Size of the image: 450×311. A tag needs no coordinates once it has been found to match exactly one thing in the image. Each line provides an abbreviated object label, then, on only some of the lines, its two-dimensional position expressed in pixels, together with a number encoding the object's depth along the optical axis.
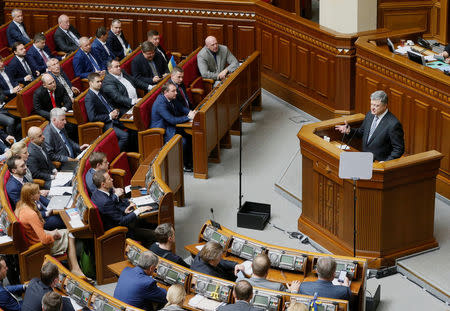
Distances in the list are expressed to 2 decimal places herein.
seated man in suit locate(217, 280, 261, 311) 11.79
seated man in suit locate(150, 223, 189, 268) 13.99
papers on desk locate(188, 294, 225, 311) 12.70
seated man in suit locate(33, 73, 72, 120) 20.36
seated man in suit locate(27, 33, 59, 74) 23.64
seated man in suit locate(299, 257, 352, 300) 12.49
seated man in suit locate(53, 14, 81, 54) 25.50
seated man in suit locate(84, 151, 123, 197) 16.47
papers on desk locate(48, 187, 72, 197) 16.84
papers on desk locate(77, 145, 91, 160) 18.34
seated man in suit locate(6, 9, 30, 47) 26.03
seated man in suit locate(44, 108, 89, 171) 18.23
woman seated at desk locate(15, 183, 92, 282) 14.91
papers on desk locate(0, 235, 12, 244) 15.05
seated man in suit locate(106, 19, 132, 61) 24.65
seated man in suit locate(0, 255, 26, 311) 12.91
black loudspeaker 17.48
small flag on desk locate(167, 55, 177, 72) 21.75
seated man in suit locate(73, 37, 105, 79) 23.17
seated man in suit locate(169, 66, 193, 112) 20.12
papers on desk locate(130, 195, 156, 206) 16.14
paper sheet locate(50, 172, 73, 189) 17.25
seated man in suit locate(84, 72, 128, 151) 20.06
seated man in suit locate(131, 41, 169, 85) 22.45
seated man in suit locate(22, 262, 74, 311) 12.64
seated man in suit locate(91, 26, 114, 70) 24.05
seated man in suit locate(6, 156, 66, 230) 16.03
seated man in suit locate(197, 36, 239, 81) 22.45
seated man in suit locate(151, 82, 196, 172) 19.62
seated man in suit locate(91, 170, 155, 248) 15.51
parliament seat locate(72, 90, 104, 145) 20.05
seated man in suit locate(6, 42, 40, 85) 22.67
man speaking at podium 15.77
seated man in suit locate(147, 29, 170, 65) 23.25
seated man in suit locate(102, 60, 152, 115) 20.78
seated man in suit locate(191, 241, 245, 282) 13.41
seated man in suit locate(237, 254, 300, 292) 12.80
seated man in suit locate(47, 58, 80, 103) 20.67
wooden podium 15.09
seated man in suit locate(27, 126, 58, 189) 17.36
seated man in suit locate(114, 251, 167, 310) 12.95
